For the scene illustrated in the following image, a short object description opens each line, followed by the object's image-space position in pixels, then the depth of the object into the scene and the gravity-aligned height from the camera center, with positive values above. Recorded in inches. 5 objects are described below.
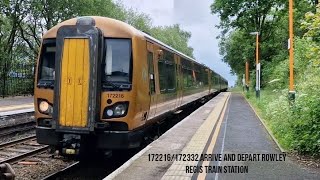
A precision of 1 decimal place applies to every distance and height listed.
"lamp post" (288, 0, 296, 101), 362.6 +35.9
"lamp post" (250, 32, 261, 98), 773.3 -7.9
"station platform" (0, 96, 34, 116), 522.1 -45.1
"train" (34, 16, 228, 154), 238.5 -2.6
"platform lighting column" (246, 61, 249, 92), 1333.0 +40.6
